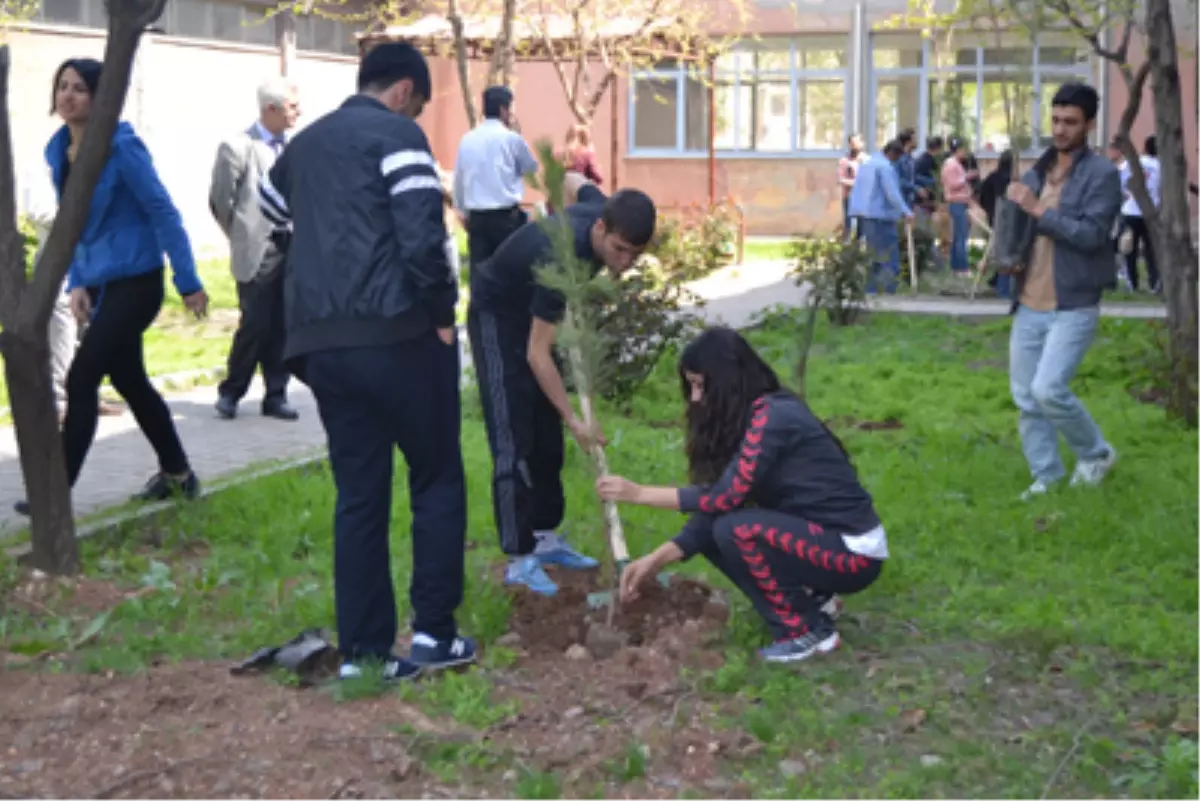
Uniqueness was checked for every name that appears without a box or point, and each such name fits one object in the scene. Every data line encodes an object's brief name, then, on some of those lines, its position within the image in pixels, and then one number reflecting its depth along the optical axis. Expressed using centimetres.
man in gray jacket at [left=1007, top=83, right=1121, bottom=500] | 755
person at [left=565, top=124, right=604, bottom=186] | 1602
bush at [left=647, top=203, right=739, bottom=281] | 1905
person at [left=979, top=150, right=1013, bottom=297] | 1776
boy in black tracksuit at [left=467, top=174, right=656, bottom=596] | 575
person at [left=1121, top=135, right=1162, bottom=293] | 1894
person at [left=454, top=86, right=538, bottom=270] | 1246
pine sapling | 538
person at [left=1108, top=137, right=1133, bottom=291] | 1956
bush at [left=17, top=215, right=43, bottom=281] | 927
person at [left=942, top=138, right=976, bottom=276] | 2083
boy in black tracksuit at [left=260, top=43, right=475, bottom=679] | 490
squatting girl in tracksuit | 529
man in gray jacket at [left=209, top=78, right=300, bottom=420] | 996
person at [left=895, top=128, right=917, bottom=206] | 2070
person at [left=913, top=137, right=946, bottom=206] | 2200
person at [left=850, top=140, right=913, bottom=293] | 1759
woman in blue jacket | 712
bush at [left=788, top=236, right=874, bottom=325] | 1480
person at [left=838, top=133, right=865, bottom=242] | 2166
